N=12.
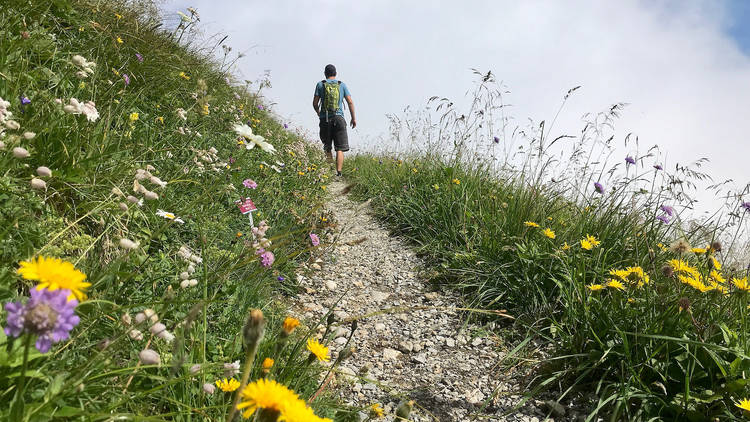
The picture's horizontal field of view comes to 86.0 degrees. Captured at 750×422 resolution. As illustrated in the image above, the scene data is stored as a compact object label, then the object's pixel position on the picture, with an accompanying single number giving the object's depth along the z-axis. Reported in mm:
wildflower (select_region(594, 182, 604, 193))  3561
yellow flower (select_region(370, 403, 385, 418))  1378
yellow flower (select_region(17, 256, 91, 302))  692
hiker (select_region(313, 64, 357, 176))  8984
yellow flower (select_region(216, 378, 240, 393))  1317
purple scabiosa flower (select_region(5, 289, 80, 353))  632
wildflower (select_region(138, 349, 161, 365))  937
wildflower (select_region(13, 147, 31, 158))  1303
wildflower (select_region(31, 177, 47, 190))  1315
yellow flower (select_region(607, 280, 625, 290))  2227
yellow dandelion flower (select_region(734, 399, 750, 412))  1638
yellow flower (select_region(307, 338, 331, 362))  1262
